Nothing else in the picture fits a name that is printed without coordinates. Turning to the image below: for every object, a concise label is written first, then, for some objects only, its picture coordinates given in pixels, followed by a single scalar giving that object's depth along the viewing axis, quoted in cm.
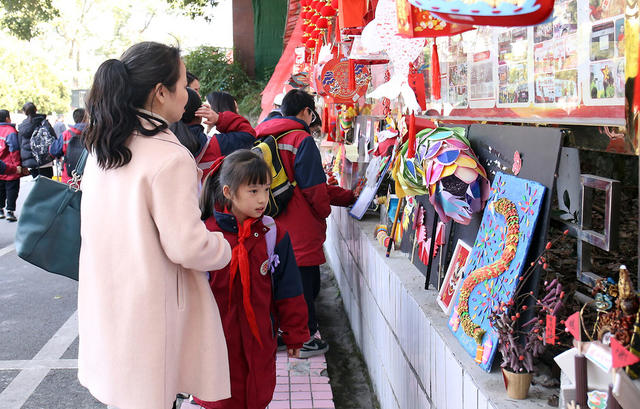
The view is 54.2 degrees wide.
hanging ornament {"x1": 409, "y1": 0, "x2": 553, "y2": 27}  130
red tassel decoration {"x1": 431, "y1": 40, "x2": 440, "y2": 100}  268
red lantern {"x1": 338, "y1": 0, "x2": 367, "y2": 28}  409
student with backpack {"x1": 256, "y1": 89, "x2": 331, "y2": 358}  407
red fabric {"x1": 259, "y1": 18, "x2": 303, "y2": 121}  880
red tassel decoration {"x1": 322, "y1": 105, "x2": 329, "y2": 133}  688
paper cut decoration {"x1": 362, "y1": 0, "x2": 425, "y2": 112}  279
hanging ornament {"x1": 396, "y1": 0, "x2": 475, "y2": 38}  236
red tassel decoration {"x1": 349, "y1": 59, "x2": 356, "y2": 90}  427
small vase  175
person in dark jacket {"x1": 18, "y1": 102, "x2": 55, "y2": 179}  1074
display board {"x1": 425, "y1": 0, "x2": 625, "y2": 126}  169
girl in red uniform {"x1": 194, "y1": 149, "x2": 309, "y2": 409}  257
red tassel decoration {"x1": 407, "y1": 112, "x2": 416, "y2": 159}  255
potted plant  175
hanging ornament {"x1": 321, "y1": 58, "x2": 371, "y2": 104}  475
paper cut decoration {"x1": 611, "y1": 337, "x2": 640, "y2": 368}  119
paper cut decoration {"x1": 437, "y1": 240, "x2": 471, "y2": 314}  244
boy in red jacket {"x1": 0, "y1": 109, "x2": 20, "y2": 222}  1064
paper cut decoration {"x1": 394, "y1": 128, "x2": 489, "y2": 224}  226
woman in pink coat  203
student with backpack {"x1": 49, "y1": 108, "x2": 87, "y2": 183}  705
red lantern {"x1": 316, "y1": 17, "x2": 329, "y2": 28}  547
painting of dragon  191
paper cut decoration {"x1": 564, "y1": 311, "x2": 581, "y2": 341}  133
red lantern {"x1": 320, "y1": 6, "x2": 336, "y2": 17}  512
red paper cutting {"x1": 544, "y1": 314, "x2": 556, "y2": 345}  157
